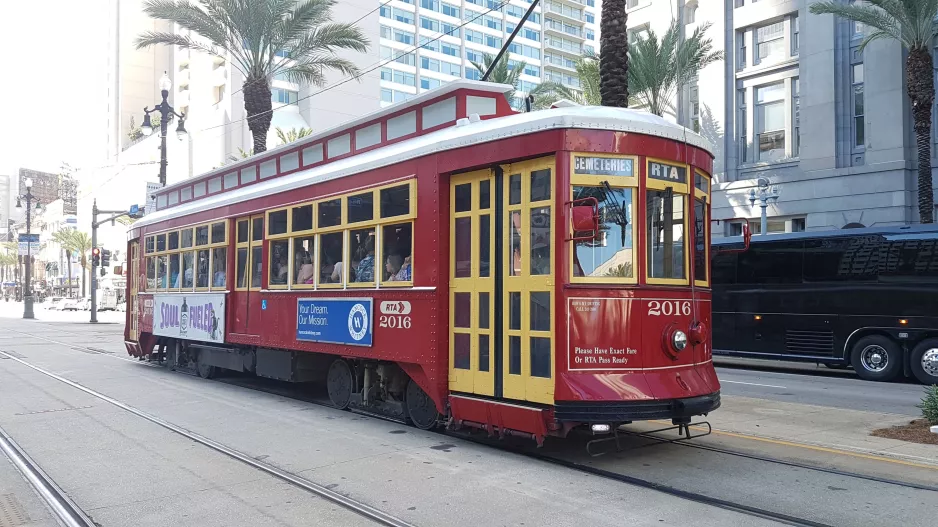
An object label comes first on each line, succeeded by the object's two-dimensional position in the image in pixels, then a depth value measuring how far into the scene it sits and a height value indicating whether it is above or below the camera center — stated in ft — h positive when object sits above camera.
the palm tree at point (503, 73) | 92.63 +26.19
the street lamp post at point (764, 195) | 83.82 +10.34
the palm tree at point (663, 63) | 88.02 +25.58
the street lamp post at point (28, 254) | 150.87 +5.86
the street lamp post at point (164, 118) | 89.56 +19.45
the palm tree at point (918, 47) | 74.49 +23.05
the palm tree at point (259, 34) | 73.36 +24.58
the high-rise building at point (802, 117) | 84.53 +19.98
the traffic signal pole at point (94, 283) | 125.14 -0.04
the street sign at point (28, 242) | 155.54 +8.22
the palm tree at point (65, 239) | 251.60 +14.52
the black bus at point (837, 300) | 49.96 -1.18
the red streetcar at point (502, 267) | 23.26 +0.56
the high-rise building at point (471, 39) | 258.57 +89.91
